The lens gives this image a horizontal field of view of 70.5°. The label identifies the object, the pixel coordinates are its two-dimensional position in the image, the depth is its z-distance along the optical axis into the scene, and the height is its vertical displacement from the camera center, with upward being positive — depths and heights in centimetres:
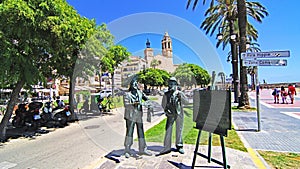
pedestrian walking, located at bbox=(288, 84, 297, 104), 1857 -18
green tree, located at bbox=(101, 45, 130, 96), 2085 +360
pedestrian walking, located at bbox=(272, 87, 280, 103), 1959 -47
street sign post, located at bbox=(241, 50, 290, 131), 743 +112
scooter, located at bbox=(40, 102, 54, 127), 1062 -142
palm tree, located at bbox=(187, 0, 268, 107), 1377 +631
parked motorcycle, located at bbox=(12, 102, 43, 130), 965 -126
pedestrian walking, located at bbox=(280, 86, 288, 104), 1881 -45
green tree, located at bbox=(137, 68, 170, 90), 4628 +248
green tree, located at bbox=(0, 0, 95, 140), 670 +185
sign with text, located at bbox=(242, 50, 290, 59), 739 +125
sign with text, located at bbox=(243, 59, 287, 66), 758 +98
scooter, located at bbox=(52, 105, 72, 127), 1062 -137
